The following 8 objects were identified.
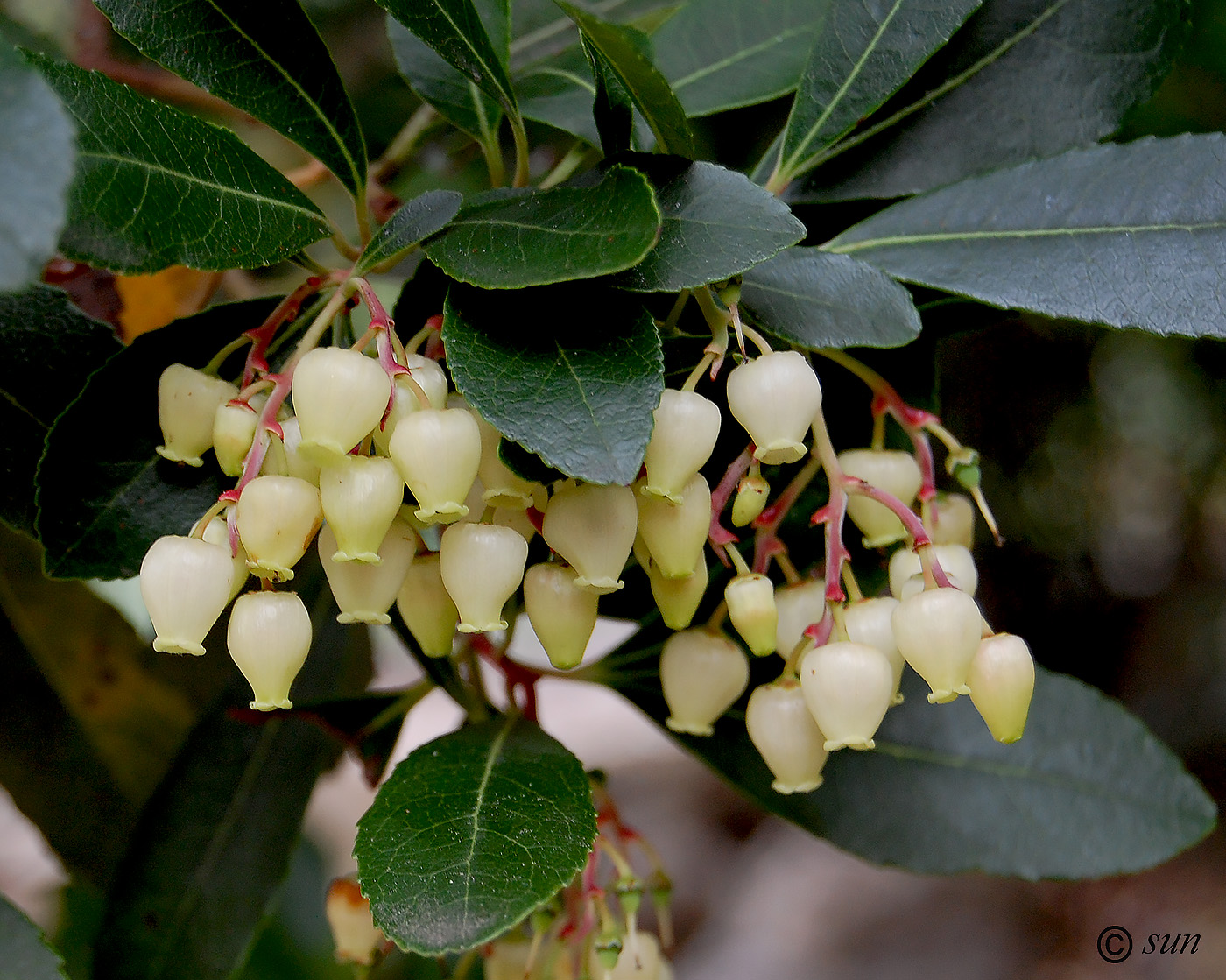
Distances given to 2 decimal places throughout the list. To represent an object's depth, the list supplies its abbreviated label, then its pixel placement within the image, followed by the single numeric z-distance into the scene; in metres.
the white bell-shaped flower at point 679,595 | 0.25
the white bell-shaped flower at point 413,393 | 0.24
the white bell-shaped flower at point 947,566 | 0.26
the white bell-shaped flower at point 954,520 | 0.26
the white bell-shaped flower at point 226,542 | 0.24
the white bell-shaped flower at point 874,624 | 0.25
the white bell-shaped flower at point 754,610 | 0.25
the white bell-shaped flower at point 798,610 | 0.26
